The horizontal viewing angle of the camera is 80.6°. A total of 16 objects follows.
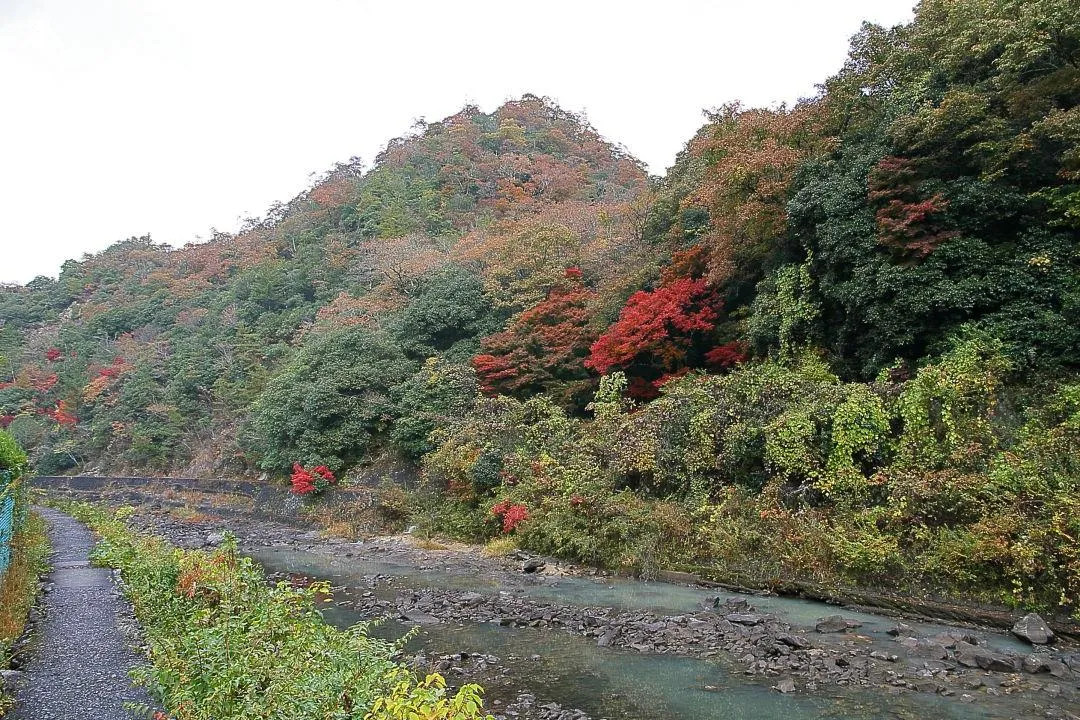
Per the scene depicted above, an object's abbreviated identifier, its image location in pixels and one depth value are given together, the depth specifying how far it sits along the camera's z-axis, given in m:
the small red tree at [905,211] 13.98
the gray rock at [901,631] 10.16
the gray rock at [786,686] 8.24
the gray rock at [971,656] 8.70
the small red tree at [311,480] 26.23
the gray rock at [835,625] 10.47
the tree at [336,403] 27.12
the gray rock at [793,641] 9.71
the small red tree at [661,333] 20.27
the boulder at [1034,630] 9.37
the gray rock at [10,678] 7.16
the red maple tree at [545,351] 24.27
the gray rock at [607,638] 10.50
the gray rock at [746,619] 10.95
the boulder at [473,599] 13.32
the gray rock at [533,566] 16.41
